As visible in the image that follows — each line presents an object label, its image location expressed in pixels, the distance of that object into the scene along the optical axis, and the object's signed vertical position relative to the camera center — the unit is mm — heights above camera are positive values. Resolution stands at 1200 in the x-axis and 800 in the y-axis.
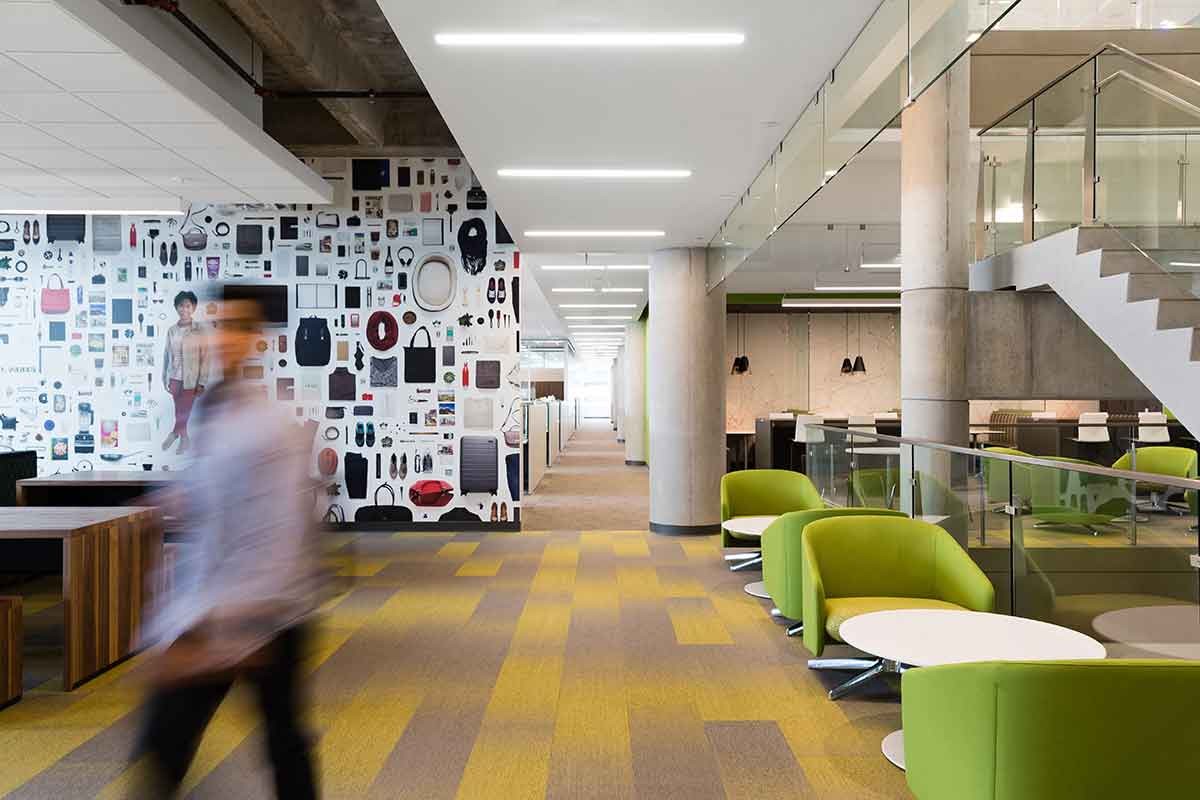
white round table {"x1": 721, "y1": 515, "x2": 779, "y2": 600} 6625 -935
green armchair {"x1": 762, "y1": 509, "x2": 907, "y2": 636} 5090 -900
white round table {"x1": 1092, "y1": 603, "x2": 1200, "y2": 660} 3432 -910
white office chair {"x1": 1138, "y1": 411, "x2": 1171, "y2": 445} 12109 -475
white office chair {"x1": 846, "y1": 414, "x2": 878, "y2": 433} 14023 -381
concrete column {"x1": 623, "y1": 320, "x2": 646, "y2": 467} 18453 +71
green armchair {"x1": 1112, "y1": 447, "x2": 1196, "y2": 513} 7938 -576
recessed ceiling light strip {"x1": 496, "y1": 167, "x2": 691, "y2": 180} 6402 +1519
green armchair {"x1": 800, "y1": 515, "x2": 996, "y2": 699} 4582 -825
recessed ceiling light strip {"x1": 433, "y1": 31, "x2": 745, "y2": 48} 4059 +1539
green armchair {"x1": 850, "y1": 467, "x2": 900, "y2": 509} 6216 -616
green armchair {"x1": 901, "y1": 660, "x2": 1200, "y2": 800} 2277 -817
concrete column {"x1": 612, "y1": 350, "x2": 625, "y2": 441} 27656 -53
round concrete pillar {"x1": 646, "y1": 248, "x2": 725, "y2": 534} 9523 -36
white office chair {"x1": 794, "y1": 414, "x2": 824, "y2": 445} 8031 -358
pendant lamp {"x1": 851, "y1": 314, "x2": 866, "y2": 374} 17828 +568
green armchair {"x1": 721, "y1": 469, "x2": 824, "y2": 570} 7367 -756
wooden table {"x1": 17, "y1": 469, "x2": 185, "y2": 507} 6645 -660
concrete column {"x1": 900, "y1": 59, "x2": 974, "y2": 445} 6434 +991
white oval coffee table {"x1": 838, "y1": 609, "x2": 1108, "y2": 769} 3381 -921
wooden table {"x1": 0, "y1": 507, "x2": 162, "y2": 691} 4516 -896
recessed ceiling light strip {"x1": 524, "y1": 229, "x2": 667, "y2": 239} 8765 +1510
